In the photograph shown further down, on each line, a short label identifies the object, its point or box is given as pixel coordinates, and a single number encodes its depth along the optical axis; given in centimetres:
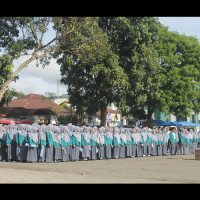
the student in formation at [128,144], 2395
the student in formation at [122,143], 2358
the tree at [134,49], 3266
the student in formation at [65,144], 2044
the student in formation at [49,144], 1981
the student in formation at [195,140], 2918
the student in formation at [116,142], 2316
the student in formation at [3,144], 1963
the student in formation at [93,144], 2189
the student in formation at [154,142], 2580
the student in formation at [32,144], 1938
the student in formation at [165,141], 2665
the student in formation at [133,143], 2428
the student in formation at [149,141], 2545
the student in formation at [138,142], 2455
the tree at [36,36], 2478
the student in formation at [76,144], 2100
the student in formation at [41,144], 1956
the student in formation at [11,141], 1947
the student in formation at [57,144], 2009
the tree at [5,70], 2409
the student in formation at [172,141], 2717
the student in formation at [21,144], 1941
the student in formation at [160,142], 2622
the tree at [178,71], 4238
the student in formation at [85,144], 2142
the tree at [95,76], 2753
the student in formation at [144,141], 2498
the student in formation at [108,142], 2273
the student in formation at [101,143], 2227
